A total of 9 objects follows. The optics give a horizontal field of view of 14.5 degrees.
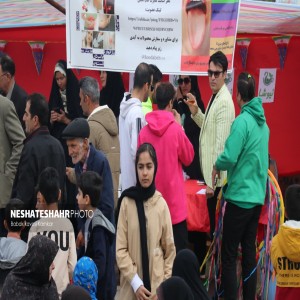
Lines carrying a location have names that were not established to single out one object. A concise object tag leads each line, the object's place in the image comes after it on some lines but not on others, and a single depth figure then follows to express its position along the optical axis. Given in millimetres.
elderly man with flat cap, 8676
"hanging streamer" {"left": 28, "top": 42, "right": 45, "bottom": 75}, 15661
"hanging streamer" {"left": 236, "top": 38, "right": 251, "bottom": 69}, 14655
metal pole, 12058
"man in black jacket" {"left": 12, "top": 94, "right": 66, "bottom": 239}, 8941
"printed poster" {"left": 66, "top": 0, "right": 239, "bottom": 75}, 10991
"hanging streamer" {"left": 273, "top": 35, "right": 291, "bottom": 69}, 14511
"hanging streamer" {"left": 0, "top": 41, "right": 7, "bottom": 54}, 16036
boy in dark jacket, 7803
